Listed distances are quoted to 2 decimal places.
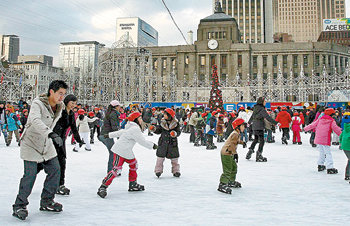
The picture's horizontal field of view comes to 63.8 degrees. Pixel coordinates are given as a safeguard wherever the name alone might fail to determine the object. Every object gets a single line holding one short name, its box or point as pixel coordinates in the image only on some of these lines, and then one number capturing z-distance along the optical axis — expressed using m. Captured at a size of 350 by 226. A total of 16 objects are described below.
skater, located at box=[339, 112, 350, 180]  5.40
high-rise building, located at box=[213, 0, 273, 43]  86.44
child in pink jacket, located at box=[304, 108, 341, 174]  6.34
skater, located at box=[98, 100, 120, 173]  5.79
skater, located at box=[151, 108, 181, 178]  5.97
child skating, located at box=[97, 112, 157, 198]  4.54
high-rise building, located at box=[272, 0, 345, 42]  138.38
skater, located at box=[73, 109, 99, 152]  9.87
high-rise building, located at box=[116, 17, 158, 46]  121.90
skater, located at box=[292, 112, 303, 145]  12.32
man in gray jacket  3.29
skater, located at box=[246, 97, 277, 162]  7.96
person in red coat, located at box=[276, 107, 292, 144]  12.53
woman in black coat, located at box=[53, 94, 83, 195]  4.26
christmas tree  21.92
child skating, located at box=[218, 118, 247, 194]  4.74
